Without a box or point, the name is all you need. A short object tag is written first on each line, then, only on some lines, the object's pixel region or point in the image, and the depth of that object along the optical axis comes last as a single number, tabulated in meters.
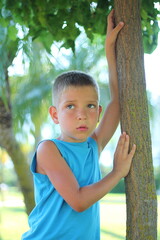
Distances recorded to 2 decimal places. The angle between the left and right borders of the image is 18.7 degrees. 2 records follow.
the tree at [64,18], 1.59
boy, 1.17
